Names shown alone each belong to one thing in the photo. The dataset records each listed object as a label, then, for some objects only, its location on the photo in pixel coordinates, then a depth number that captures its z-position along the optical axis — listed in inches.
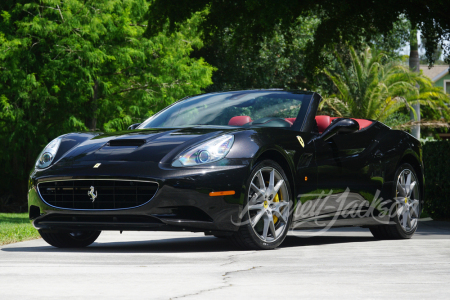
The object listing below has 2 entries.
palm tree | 1188.5
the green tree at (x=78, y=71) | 865.5
